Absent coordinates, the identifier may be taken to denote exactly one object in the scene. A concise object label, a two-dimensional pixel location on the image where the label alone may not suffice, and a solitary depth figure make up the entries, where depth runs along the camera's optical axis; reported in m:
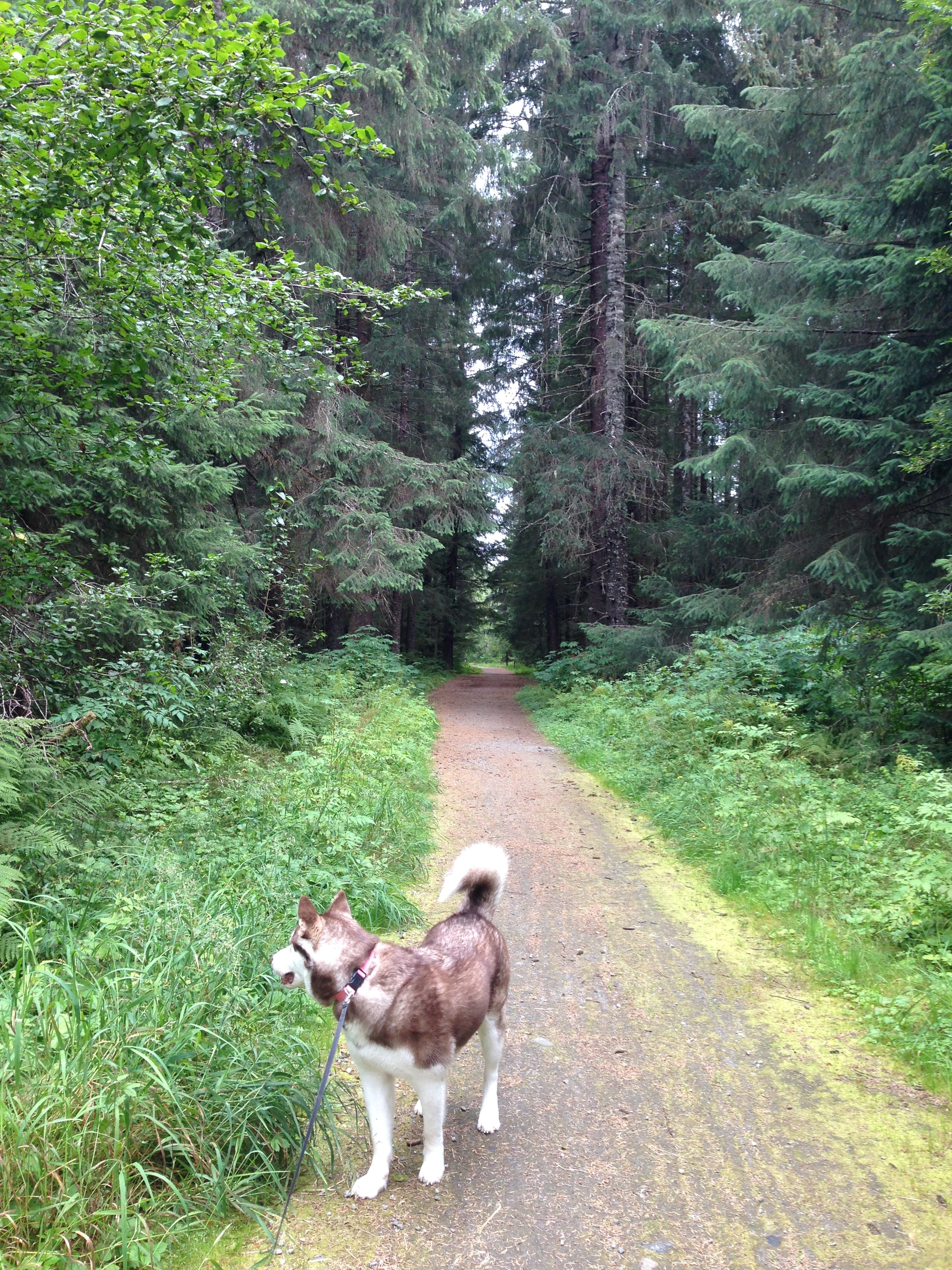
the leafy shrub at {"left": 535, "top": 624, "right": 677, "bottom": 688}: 15.94
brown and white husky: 2.77
